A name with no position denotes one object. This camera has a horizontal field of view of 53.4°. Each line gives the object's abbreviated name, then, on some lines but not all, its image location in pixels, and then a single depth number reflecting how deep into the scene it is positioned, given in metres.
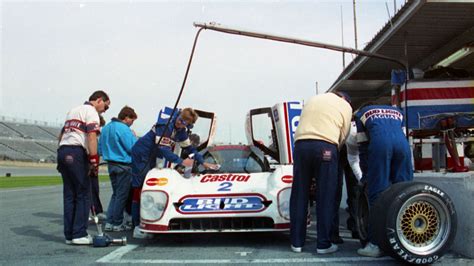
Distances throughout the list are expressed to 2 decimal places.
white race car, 4.67
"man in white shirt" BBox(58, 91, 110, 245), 4.95
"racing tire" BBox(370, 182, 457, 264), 3.62
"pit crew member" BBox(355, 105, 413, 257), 4.18
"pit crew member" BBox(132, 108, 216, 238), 5.65
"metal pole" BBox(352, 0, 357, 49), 27.01
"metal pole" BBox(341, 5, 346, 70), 23.71
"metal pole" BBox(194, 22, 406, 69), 8.16
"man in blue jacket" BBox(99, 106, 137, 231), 6.08
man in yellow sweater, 4.34
